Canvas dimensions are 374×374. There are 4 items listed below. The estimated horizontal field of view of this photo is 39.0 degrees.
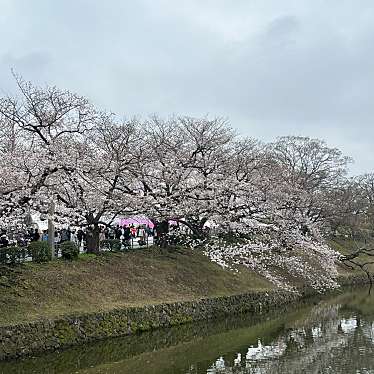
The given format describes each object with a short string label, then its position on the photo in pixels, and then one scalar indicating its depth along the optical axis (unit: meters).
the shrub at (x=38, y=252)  20.80
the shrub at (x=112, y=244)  25.34
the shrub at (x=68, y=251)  21.98
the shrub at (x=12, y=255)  19.64
